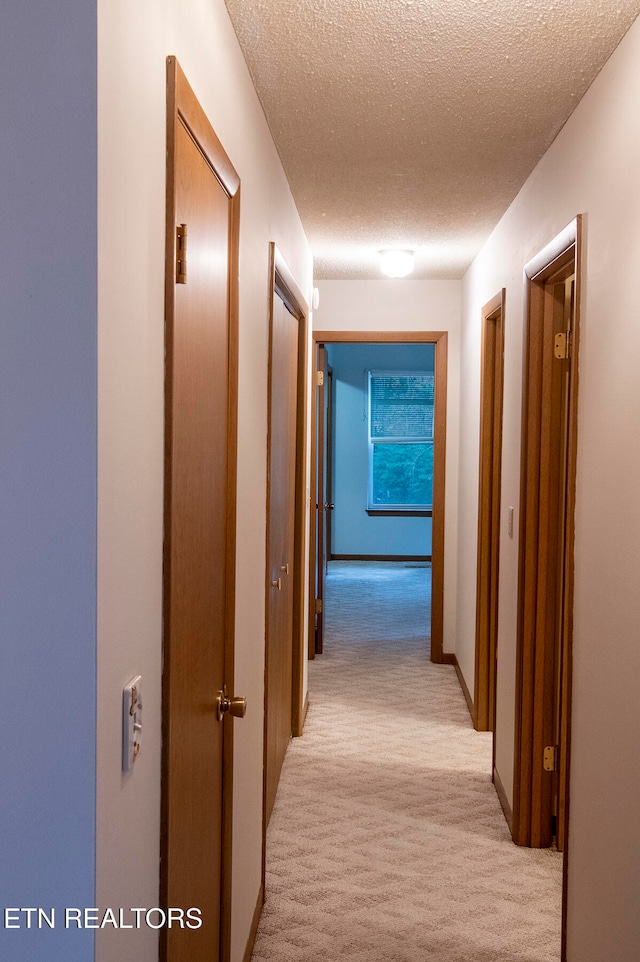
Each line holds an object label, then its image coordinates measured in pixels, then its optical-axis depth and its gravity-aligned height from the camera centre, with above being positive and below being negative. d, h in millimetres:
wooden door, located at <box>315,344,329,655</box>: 5629 -186
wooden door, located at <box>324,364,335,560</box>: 8391 -64
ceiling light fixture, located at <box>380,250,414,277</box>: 4551 +1058
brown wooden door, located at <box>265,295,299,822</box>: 3162 -279
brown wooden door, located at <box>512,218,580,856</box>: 3021 -362
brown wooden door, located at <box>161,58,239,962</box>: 1375 -113
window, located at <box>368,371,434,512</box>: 9906 +263
